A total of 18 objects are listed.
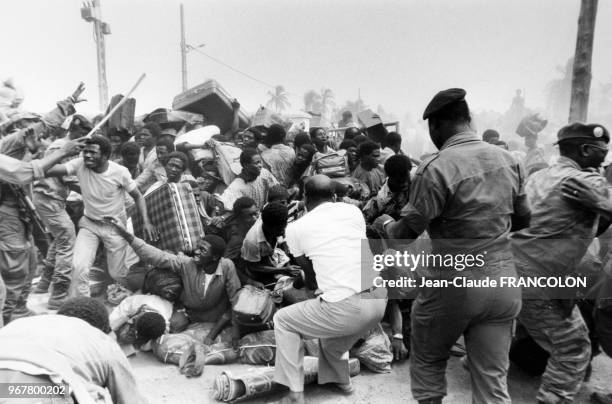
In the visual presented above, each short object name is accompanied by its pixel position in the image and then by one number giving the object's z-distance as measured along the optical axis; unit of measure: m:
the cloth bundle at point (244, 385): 3.24
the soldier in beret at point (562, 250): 3.06
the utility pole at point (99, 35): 13.60
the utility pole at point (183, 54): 21.52
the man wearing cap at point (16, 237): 3.97
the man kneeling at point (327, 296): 3.16
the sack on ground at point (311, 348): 3.86
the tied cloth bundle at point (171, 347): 3.77
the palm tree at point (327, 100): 53.31
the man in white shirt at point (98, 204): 4.34
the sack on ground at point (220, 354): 3.78
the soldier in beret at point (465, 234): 2.43
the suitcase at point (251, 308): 3.74
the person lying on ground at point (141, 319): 3.80
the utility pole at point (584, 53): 6.26
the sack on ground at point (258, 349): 3.79
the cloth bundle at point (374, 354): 3.82
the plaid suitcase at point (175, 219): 4.82
